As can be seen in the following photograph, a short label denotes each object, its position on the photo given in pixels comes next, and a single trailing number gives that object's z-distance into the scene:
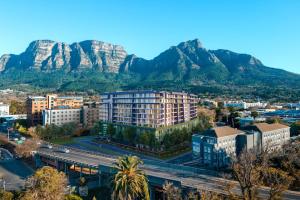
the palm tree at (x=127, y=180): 46.75
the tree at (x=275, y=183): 37.33
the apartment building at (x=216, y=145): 72.56
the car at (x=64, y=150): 90.03
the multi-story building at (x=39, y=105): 142.62
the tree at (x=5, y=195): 47.41
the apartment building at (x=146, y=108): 102.62
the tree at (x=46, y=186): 45.12
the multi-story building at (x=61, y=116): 133.38
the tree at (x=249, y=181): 38.69
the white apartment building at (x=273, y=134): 81.32
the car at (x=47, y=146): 98.29
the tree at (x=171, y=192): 40.77
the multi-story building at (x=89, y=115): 141.25
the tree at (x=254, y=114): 139.12
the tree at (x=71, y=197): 52.04
